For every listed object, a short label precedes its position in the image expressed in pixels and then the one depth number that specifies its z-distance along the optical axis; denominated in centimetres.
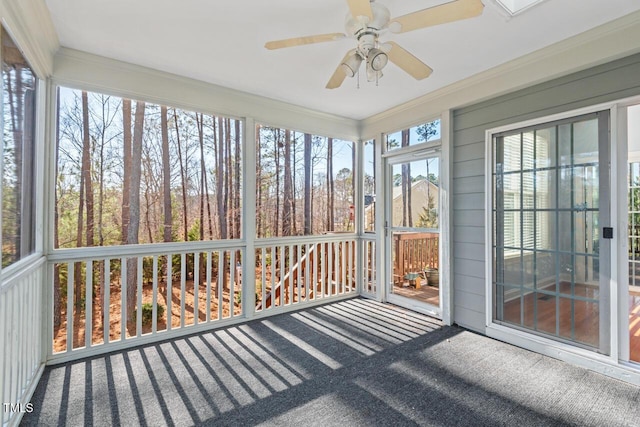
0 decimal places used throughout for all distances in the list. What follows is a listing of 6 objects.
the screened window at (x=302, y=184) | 374
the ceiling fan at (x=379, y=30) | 154
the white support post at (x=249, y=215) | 347
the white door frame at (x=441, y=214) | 334
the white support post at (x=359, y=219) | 450
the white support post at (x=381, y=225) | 418
